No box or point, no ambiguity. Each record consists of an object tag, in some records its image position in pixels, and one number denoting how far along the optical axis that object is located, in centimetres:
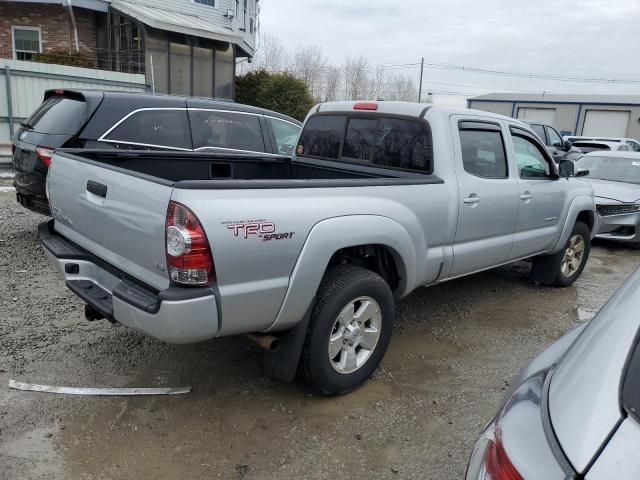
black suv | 573
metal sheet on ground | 339
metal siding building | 4081
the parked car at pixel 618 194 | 813
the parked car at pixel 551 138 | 1638
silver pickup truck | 263
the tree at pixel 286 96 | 1936
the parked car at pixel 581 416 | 122
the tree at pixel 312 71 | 5097
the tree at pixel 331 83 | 5240
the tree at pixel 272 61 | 4598
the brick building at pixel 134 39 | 1573
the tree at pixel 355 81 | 5526
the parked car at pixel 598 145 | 1908
